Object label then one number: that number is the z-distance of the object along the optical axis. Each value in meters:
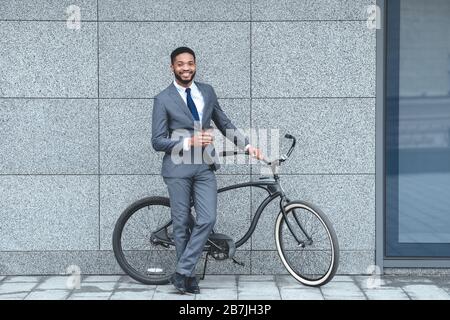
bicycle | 8.15
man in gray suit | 7.93
